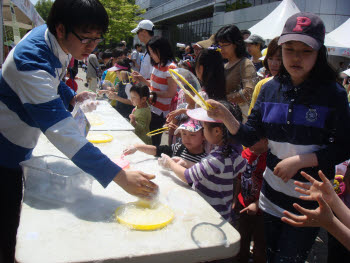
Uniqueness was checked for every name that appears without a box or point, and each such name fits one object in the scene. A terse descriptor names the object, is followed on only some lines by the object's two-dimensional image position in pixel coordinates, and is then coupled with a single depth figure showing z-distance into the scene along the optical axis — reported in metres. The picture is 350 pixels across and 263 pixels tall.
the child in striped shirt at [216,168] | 1.72
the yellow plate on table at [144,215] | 1.19
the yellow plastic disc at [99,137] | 2.27
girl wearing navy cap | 1.42
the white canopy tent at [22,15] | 4.04
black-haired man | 1.28
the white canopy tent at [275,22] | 6.91
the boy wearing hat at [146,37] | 4.66
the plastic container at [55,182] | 1.40
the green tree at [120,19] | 26.39
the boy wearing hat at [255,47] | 5.00
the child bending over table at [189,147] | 2.05
